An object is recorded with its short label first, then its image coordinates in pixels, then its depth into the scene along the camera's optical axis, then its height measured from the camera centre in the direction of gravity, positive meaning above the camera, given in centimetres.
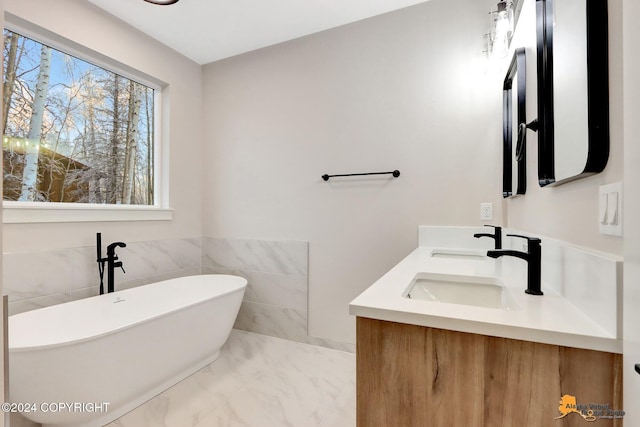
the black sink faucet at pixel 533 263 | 95 -17
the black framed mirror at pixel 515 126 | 140 +46
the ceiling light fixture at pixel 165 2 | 199 +142
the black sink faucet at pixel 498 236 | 160 -13
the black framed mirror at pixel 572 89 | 71 +35
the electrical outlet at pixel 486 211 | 195 +1
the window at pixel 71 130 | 187 +62
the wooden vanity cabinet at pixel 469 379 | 64 -39
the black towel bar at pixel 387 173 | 220 +30
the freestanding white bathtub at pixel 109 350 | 127 -69
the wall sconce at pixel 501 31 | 160 +104
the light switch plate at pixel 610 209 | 63 +1
